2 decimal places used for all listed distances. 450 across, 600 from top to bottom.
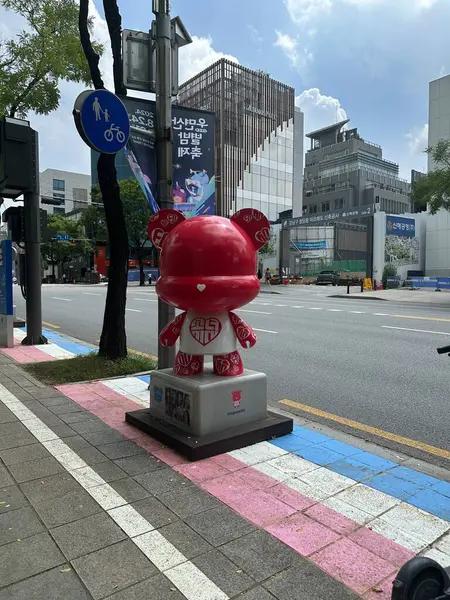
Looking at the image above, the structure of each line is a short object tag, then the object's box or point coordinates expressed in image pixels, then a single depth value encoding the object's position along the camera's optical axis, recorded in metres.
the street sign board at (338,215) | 38.69
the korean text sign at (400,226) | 38.66
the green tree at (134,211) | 44.91
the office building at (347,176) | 75.38
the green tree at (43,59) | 10.80
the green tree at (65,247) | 55.47
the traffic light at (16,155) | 8.44
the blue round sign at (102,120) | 4.79
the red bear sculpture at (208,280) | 3.69
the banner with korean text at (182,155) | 5.12
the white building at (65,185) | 80.88
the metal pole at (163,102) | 5.09
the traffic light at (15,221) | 9.06
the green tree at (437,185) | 22.86
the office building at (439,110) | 43.50
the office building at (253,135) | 60.75
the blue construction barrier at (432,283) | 32.00
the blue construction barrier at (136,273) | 55.10
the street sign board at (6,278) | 8.67
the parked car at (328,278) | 43.78
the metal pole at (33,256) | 8.98
